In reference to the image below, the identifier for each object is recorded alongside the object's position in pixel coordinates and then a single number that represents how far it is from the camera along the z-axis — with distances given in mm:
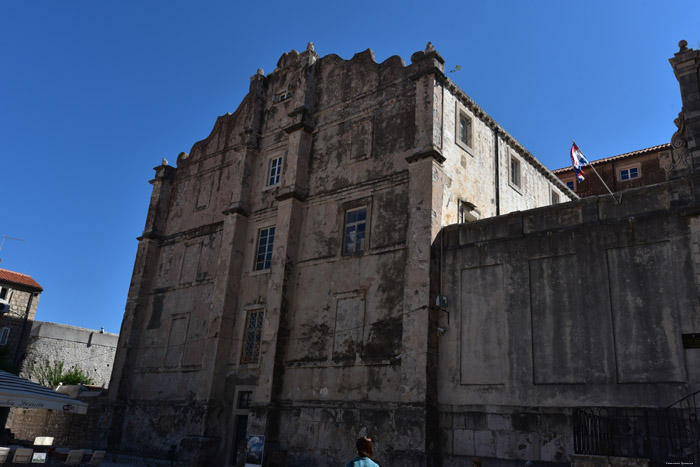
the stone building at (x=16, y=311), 37375
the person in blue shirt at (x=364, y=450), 5504
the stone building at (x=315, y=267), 17828
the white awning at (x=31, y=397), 14992
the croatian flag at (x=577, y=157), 17656
